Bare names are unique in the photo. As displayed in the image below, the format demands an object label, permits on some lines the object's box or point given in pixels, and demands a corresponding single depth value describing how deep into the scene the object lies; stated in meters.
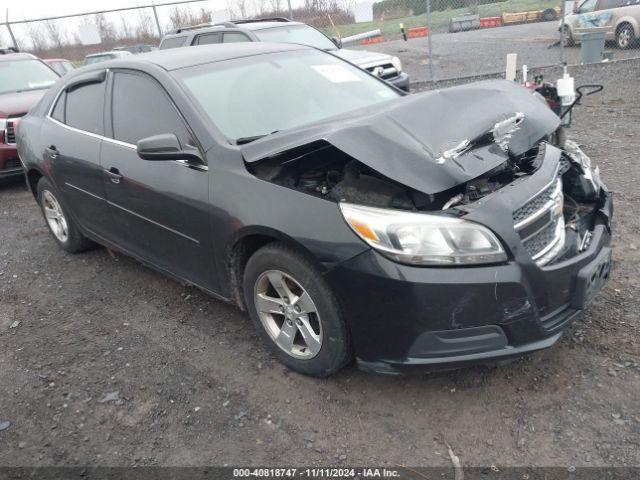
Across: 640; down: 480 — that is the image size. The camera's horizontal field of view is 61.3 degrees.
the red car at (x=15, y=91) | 6.93
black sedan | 2.32
